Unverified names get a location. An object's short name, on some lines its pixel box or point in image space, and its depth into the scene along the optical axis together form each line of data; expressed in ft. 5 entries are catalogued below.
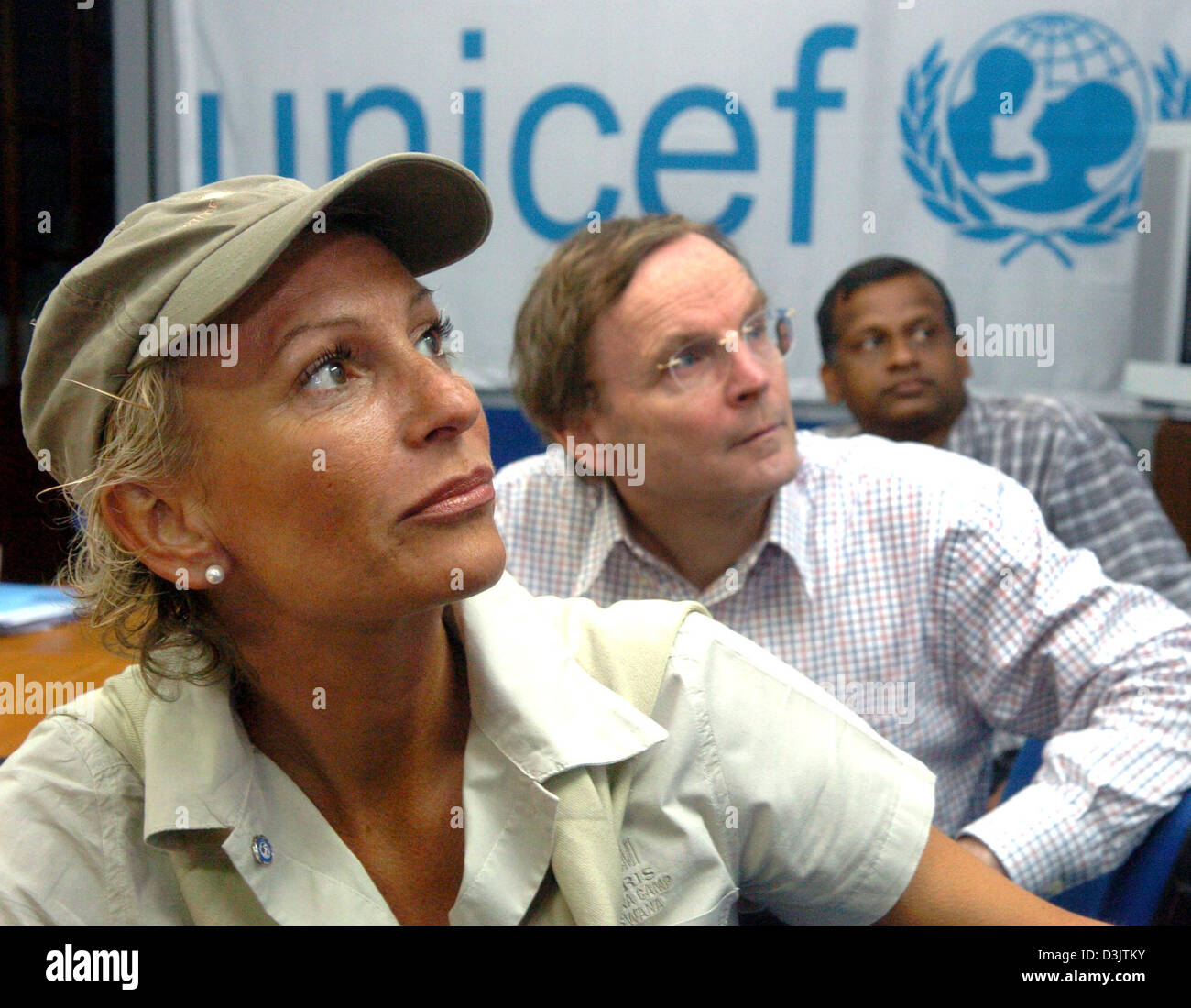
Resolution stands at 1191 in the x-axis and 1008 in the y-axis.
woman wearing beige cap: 3.01
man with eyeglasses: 4.84
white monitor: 8.88
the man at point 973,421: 7.58
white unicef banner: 9.58
